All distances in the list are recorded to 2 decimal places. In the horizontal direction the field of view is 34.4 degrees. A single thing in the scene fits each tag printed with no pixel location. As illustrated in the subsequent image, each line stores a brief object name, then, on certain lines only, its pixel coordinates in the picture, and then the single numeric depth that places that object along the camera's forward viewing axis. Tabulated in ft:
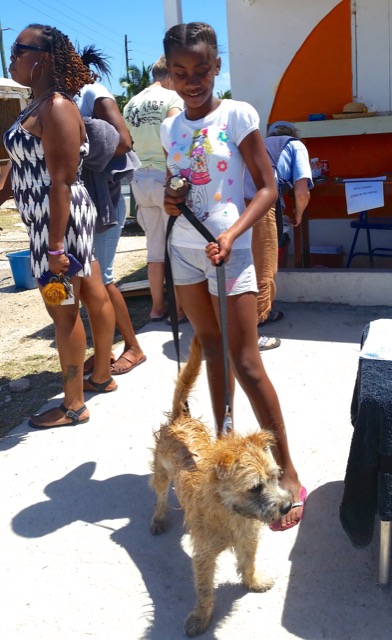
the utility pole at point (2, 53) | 124.45
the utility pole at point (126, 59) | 136.98
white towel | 7.88
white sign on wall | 18.40
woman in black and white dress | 10.37
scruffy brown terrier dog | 6.54
